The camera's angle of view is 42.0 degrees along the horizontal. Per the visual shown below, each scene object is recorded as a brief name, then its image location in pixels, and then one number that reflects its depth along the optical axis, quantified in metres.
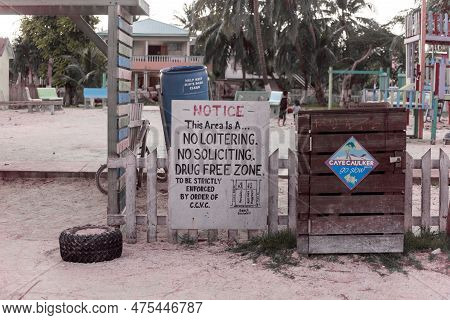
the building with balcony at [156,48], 54.44
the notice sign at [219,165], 5.28
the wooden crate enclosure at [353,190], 4.87
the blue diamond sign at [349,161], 4.87
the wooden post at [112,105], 5.56
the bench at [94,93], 37.91
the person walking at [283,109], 21.98
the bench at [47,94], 32.88
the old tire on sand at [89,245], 4.78
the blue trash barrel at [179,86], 7.32
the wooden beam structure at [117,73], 5.58
